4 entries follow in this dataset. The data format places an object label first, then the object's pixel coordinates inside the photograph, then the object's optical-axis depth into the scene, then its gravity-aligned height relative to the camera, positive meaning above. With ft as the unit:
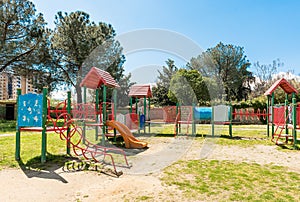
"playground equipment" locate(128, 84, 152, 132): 42.69 +2.24
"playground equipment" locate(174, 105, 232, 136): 40.37 -1.37
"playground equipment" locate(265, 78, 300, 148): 28.22 -1.04
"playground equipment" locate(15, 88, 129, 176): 19.79 -0.77
